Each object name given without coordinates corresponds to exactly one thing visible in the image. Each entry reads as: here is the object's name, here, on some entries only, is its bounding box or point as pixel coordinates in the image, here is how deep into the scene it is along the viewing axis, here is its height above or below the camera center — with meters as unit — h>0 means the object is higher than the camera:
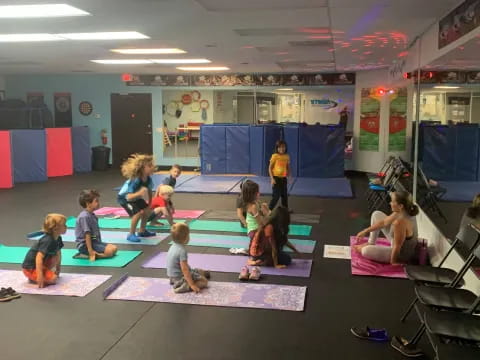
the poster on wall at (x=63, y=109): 17.47 +0.36
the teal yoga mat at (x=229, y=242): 7.35 -1.77
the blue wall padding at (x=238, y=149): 14.82 -0.82
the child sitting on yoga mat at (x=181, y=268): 5.39 -1.55
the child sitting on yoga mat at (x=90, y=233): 6.57 -1.45
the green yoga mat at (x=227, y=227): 8.34 -1.75
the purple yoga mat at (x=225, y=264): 6.21 -1.78
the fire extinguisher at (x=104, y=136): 17.34 -0.53
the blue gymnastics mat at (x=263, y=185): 12.16 -1.60
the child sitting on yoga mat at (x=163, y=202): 8.16 -1.29
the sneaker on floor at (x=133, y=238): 7.64 -1.72
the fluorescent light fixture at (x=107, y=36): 7.54 +1.25
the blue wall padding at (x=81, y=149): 16.23 -0.91
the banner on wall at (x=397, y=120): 13.48 +0.01
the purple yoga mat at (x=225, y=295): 5.20 -1.81
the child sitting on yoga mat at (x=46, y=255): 5.63 -1.46
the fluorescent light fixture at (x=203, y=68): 13.77 +1.40
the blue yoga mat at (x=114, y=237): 7.62 -1.76
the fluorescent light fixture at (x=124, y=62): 11.85 +1.35
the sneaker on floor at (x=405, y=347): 4.10 -1.80
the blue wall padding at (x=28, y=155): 13.90 -0.95
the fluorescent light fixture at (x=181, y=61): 11.84 +1.36
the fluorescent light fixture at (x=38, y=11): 5.60 +1.21
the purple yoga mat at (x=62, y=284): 5.55 -1.80
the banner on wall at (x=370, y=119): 14.73 +0.03
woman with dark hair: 6.27 -1.37
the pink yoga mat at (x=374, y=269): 6.07 -1.76
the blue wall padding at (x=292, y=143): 14.51 -0.63
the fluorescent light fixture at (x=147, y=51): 9.79 +1.31
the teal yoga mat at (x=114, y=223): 8.54 -1.74
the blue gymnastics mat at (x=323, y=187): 11.74 -1.60
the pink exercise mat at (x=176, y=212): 9.52 -1.73
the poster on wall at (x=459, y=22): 4.73 +1.00
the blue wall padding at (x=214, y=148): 14.98 -0.80
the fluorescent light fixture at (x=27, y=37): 7.82 +1.27
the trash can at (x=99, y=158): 16.80 -1.22
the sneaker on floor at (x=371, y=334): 4.39 -1.81
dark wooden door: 17.12 -0.17
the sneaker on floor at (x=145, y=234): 7.89 -1.71
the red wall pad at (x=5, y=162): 12.95 -1.05
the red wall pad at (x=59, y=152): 15.10 -0.94
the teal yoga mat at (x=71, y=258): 6.57 -1.79
